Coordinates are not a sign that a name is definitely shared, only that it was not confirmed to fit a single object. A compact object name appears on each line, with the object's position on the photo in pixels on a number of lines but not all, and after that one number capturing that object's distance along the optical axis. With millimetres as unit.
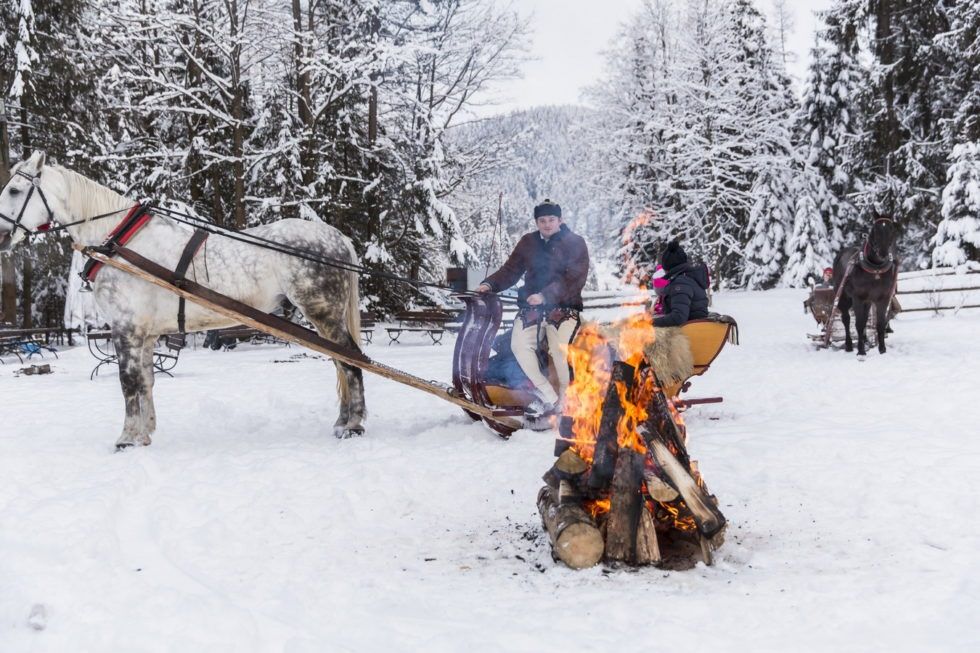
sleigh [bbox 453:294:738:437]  6301
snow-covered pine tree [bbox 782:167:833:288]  26812
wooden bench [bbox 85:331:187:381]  11205
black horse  10039
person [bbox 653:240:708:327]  5793
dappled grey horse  5848
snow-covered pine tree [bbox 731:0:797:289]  25891
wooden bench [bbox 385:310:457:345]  16750
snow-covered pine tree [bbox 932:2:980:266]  19344
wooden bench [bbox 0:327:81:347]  13023
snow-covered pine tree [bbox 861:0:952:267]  22219
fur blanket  4953
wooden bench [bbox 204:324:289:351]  13778
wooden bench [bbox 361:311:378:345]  16812
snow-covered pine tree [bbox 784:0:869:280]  27125
